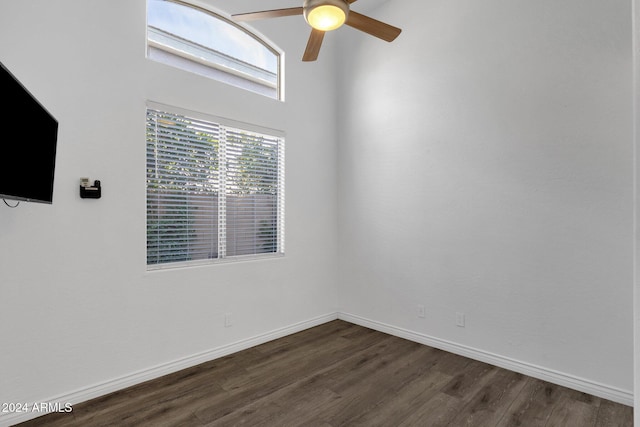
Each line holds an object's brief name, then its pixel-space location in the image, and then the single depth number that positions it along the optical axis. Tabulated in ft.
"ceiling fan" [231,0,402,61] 6.37
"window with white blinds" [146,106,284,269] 9.09
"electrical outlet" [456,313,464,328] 10.29
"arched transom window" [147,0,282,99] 9.39
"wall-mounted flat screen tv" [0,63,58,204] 4.88
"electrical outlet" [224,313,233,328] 10.29
